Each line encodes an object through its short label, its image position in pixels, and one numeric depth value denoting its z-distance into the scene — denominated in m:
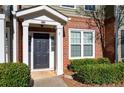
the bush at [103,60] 6.84
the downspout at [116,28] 7.01
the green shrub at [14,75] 3.77
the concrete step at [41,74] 5.50
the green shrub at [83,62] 6.52
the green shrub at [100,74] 4.60
